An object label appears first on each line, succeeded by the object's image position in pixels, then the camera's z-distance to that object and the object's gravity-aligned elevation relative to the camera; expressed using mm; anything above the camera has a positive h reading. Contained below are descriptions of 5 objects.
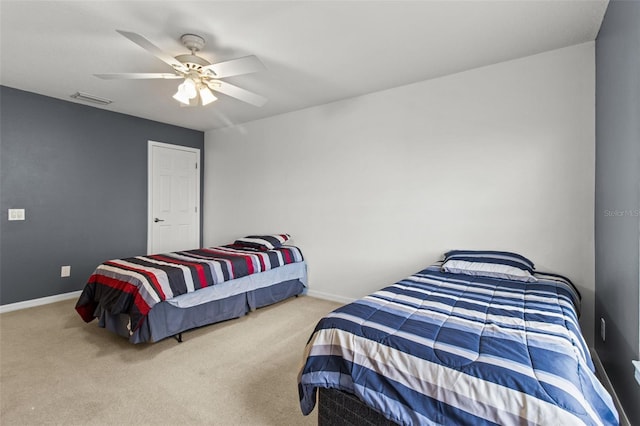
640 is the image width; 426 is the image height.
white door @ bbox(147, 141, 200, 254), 4777 +210
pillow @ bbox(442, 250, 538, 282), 2474 -418
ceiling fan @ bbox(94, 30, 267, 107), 2258 +1067
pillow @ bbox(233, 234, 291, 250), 3963 -378
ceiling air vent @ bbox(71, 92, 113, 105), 3682 +1349
